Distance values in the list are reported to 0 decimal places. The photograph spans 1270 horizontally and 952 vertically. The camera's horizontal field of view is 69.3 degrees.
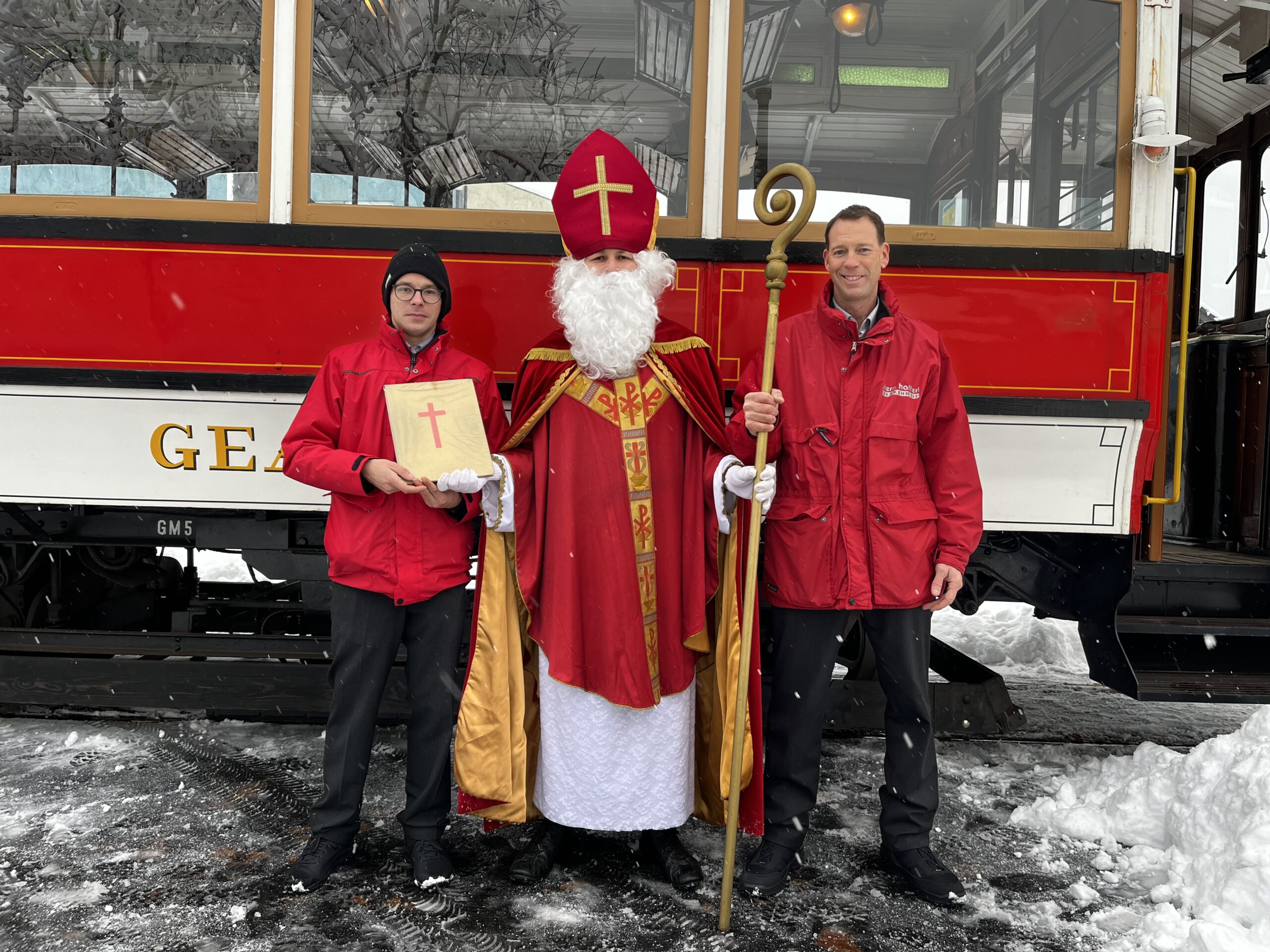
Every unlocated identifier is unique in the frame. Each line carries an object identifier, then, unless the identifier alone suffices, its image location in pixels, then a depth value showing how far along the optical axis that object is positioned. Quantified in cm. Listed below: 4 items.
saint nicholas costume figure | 256
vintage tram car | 301
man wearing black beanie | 252
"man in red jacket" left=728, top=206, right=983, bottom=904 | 250
